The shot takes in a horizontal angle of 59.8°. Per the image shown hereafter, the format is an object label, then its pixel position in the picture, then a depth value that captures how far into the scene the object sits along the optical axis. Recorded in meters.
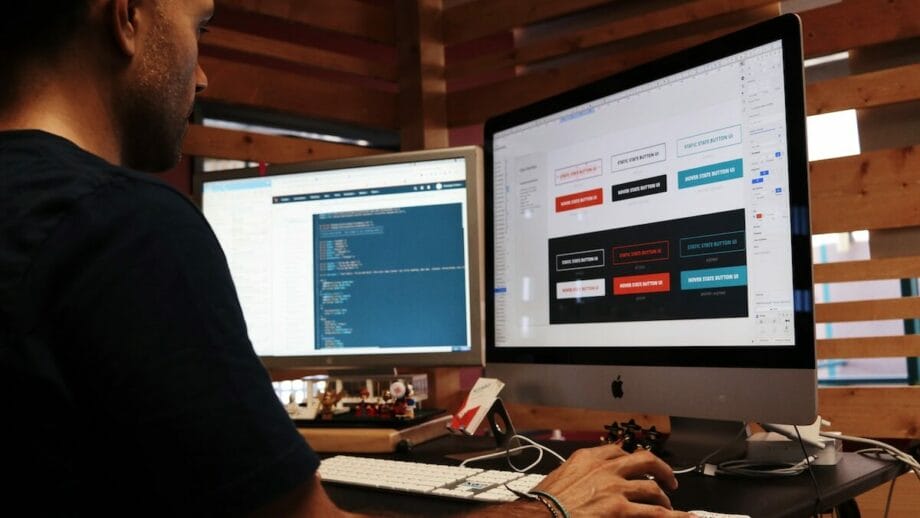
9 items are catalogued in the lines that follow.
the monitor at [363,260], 1.64
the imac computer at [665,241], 1.05
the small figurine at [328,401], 1.65
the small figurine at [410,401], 1.58
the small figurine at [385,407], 1.58
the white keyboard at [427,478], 1.02
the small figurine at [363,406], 1.61
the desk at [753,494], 0.92
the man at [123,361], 0.55
